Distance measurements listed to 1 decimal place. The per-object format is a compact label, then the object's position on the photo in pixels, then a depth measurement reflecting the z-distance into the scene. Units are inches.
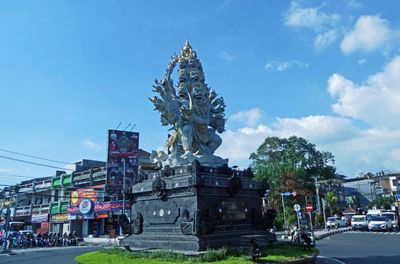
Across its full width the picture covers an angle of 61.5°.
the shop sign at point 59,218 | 1906.6
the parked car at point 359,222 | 1561.3
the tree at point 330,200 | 2103.8
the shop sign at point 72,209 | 1807.3
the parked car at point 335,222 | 1794.9
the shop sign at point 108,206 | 1636.3
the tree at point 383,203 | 2711.6
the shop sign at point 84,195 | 1761.8
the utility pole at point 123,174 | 1575.8
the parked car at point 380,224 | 1462.8
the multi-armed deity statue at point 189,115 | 653.9
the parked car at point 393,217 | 1547.0
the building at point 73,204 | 1739.7
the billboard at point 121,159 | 1706.4
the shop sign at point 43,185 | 2142.0
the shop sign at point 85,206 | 1736.0
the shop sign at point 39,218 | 2045.9
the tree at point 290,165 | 1800.0
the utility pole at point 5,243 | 1011.9
